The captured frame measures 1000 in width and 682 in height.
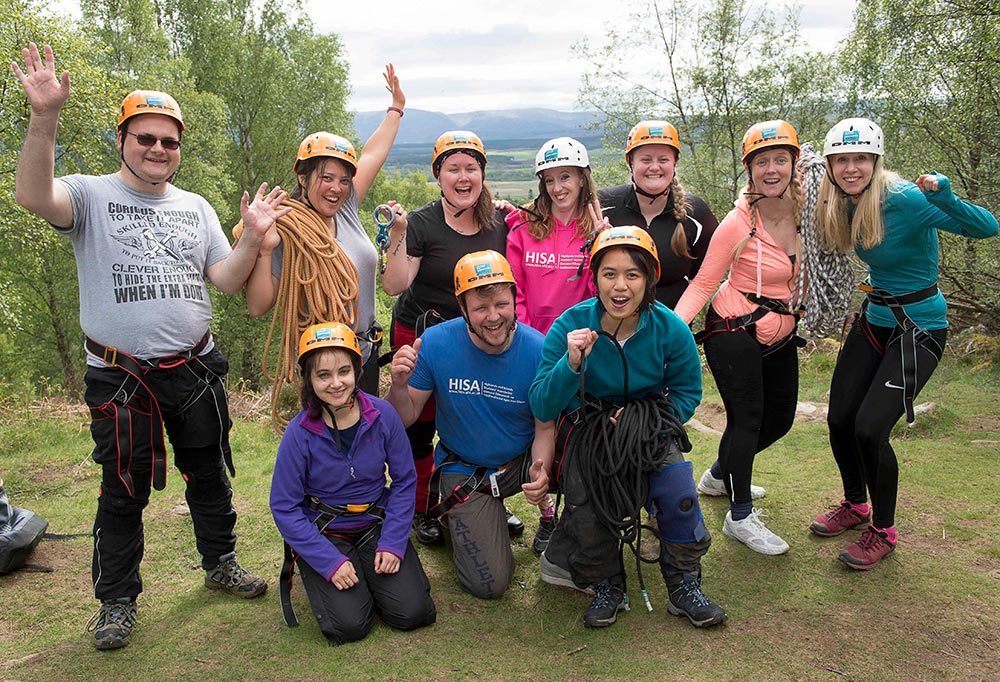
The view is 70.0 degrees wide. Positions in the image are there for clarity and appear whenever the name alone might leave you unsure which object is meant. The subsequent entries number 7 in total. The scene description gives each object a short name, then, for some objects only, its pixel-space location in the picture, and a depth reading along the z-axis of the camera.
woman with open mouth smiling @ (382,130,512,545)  5.06
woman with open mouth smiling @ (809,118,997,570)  4.51
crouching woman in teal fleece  4.11
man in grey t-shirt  4.05
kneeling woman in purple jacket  4.25
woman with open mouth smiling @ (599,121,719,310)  5.07
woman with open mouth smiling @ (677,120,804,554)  4.82
